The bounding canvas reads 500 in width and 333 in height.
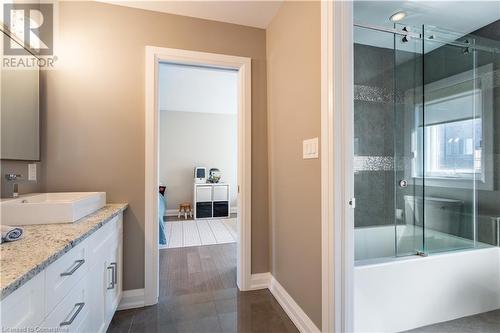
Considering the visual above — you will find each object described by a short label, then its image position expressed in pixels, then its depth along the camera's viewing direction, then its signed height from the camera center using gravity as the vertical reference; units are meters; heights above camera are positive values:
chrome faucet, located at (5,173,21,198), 1.41 -0.07
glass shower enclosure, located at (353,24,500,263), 2.24 +0.35
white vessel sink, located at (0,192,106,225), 1.15 -0.23
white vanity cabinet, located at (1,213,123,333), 0.66 -0.50
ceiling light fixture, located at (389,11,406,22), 2.11 +1.43
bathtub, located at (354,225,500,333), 1.48 -0.86
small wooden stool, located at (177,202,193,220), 5.03 -0.94
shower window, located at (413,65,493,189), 2.22 +0.36
